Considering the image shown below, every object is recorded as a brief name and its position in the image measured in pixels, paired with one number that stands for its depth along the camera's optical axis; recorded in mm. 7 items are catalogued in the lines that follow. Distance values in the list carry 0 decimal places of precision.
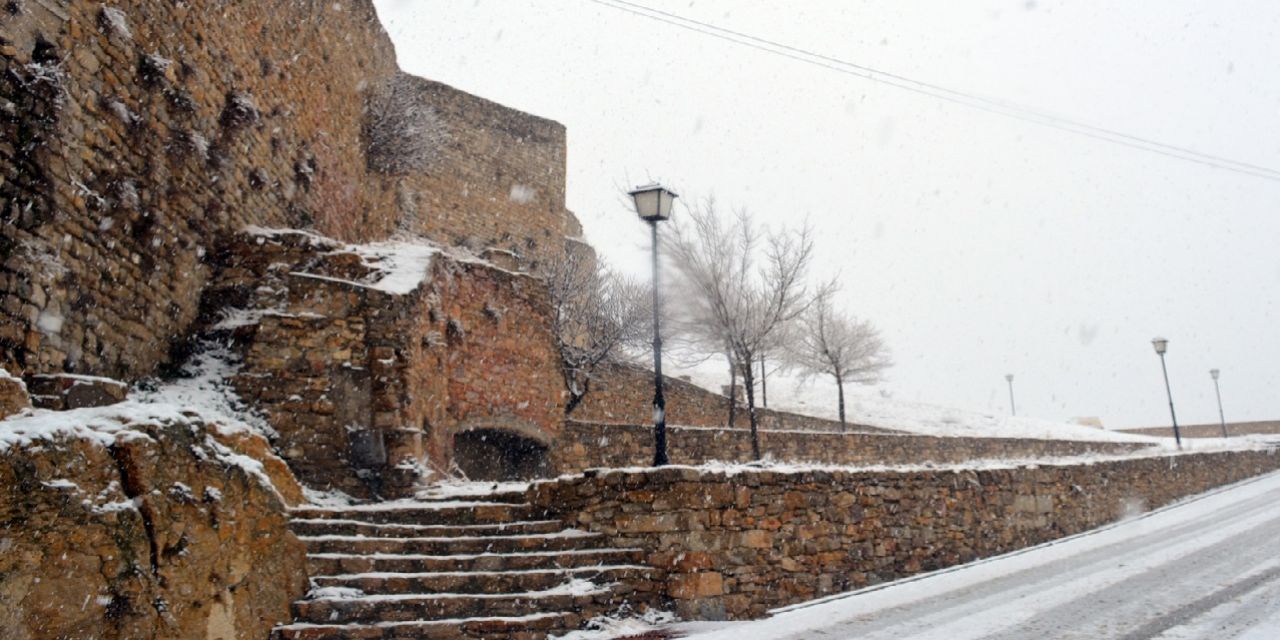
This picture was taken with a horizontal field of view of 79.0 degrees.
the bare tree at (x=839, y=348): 29484
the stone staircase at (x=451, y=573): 5918
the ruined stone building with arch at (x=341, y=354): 9328
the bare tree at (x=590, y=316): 18969
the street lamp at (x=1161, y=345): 23344
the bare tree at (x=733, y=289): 17844
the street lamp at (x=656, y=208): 8742
